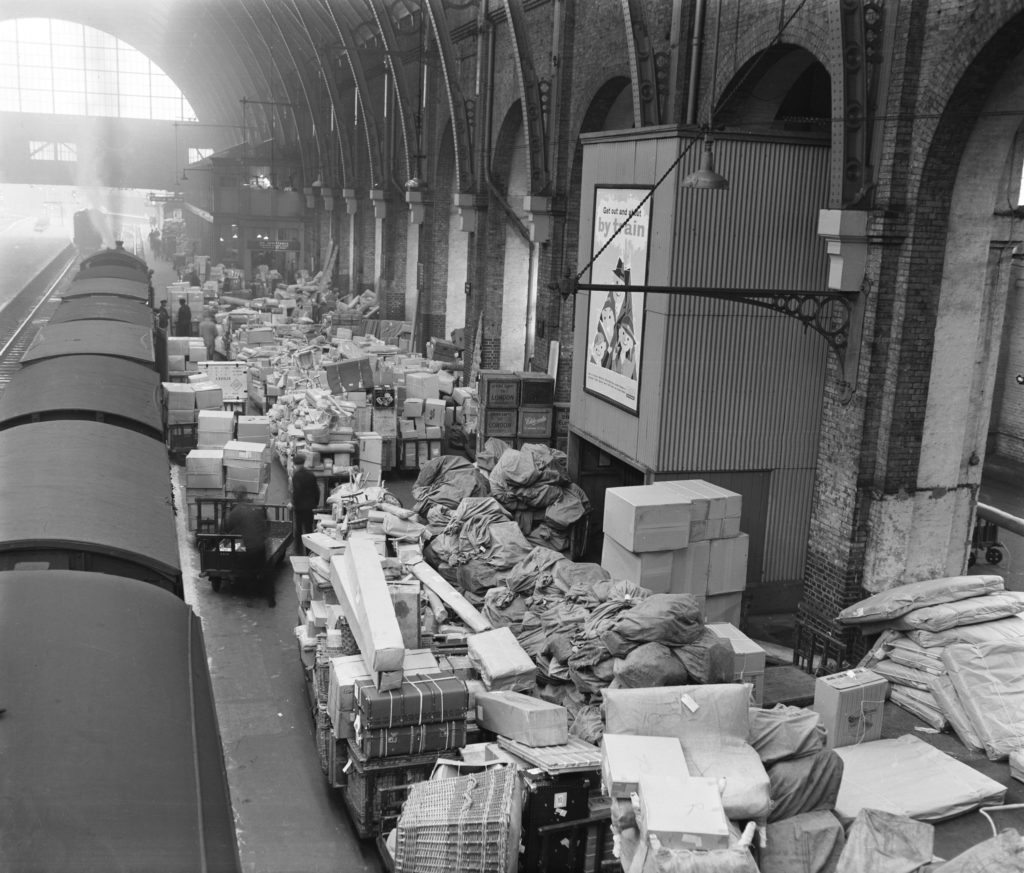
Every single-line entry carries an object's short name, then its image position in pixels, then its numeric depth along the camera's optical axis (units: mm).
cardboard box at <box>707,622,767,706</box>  8086
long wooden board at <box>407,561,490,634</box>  8617
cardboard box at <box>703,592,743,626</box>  9734
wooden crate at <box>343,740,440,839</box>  6566
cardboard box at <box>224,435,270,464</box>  12727
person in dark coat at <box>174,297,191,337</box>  24562
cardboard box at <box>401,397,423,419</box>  15843
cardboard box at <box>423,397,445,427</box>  16031
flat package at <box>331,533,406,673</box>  6520
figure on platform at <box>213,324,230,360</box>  23422
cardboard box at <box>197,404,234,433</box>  14258
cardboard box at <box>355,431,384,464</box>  14031
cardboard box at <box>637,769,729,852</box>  5074
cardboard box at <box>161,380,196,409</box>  16094
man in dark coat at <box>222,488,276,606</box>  11055
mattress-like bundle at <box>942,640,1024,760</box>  7770
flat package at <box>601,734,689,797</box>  5434
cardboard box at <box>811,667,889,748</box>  7656
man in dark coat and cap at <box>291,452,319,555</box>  12133
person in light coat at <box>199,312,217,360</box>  24234
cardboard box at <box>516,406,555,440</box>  14219
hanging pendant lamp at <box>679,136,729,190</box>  8289
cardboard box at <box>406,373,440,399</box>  16406
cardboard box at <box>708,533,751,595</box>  9641
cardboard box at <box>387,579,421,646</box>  7562
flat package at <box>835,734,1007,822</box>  6858
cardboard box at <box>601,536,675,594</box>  9312
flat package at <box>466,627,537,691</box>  7418
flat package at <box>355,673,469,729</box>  6441
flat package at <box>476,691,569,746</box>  6668
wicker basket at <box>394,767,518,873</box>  5652
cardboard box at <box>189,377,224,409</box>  16203
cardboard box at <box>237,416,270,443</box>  14625
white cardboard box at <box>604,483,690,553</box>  9172
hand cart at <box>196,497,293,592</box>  11047
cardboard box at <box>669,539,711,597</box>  9508
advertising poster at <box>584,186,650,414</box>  10688
